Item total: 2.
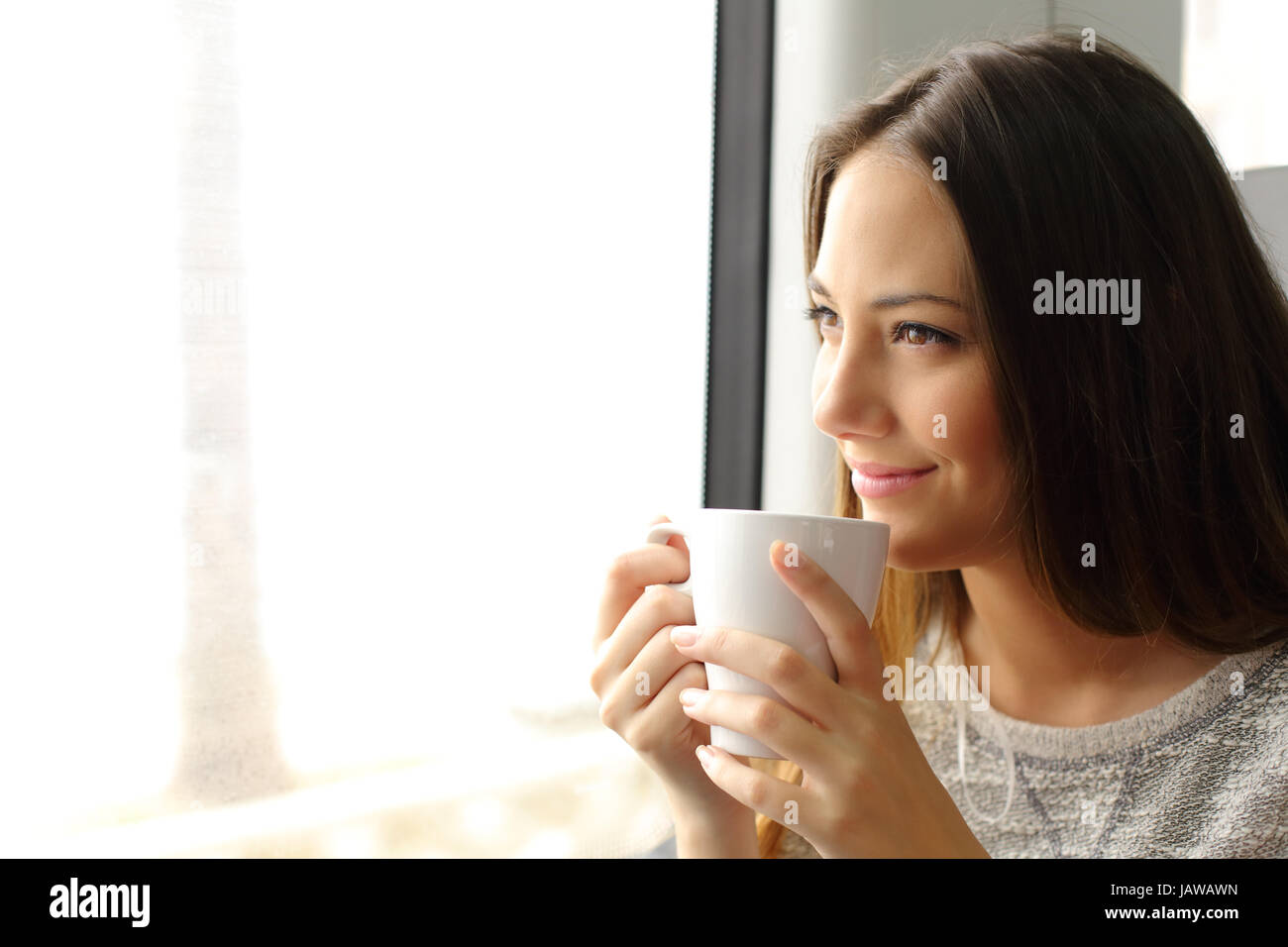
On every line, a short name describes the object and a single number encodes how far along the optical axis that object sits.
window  0.76
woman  0.79
